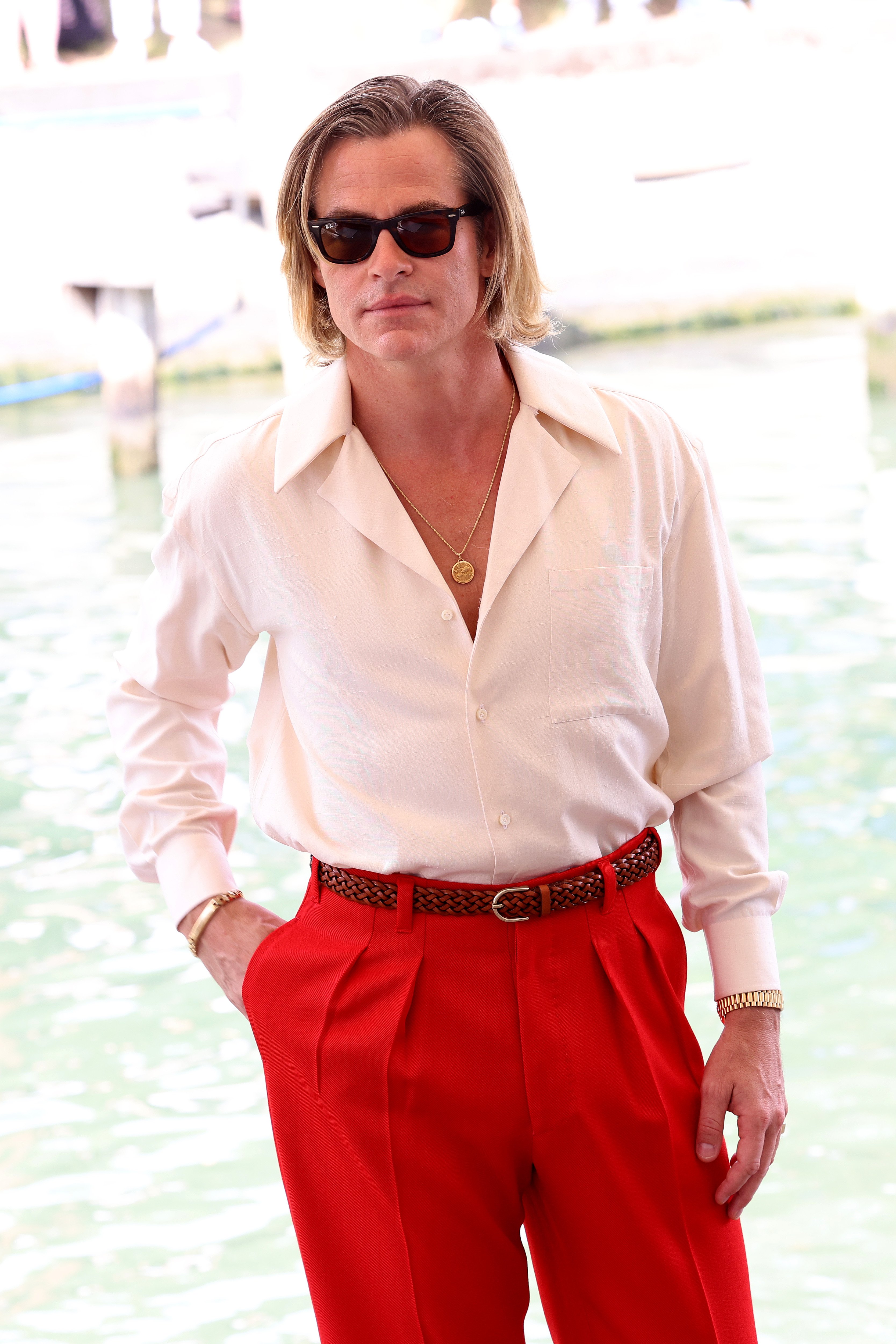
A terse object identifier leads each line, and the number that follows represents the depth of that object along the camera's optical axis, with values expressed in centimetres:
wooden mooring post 1738
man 365
